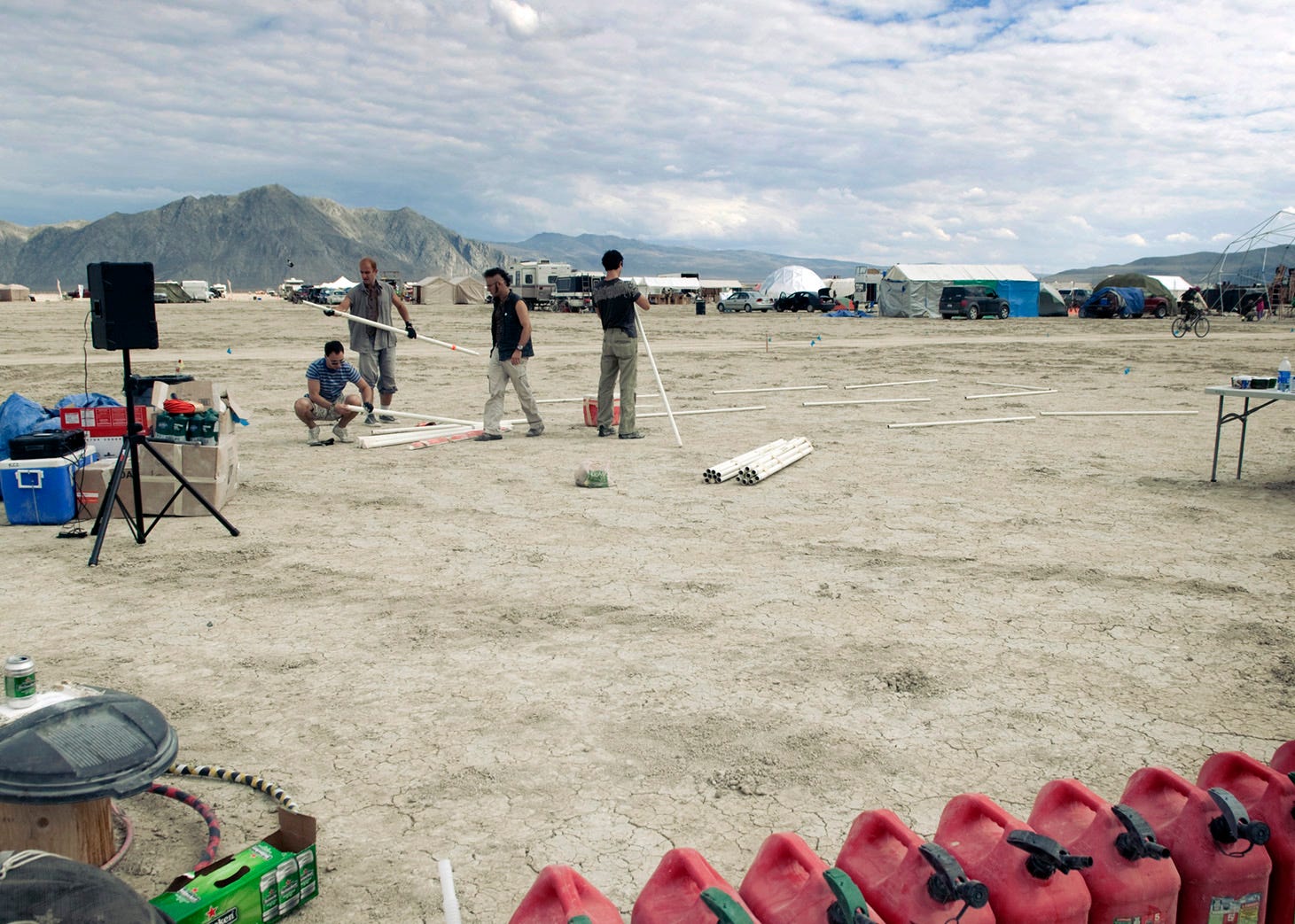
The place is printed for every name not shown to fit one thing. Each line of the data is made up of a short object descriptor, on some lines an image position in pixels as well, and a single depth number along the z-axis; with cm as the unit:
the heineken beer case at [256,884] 271
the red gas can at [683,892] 230
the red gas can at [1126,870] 255
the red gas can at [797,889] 226
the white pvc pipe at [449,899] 231
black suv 4547
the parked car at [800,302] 5425
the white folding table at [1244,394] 820
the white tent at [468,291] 6638
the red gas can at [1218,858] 262
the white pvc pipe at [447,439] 1099
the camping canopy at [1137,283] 5488
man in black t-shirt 1084
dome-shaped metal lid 268
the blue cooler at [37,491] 747
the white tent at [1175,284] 6134
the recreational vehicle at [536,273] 7169
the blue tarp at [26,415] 808
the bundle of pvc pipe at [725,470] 905
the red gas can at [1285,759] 305
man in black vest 1095
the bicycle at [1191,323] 3181
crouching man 1102
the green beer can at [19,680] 333
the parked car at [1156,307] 4806
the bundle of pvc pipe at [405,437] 1079
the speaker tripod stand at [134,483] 645
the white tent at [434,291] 6475
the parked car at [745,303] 5388
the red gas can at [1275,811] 277
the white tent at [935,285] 4841
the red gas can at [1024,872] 241
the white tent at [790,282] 6341
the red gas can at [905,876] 233
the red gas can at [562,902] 231
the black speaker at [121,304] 627
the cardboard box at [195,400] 770
